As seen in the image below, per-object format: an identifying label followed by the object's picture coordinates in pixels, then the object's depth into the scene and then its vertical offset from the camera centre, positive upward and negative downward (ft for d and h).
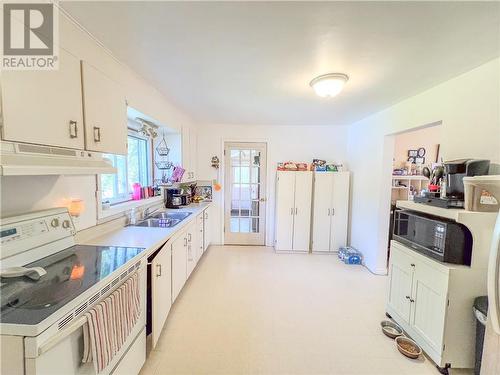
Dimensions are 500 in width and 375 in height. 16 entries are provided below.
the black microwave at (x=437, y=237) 5.52 -1.57
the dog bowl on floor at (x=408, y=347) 6.10 -4.67
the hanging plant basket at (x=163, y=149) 11.66 +1.15
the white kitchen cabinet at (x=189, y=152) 12.19 +1.13
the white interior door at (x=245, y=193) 14.85 -1.28
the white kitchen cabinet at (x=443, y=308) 5.41 -3.27
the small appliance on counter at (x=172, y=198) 11.49 -1.31
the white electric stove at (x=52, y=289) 2.74 -1.81
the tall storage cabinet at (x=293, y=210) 13.65 -2.16
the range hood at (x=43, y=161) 3.02 +0.13
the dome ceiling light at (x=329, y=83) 6.76 +2.78
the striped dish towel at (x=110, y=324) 3.48 -2.61
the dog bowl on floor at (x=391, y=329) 6.85 -4.67
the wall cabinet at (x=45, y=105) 3.33 +1.05
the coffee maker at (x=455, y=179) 5.69 -0.04
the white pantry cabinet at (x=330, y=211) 13.61 -2.13
